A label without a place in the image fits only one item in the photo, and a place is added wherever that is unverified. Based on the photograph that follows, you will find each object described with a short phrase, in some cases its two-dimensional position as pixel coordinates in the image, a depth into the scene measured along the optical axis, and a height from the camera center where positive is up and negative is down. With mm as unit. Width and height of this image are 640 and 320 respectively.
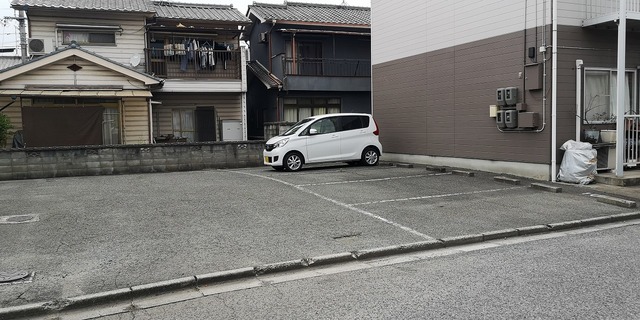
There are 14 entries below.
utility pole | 18703 +4140
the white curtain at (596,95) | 11117 +754
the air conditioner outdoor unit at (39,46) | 18088 +3488
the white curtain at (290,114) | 21406 +890
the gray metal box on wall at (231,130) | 20297 +230
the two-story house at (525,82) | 10680 +1146
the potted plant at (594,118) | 10843 +224
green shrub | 14688 +362
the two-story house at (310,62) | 20672 +3168
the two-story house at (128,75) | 15719 +2280
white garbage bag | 10250 -730
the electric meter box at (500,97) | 11555 +778
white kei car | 13867 -266
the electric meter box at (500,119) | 11578 +256
